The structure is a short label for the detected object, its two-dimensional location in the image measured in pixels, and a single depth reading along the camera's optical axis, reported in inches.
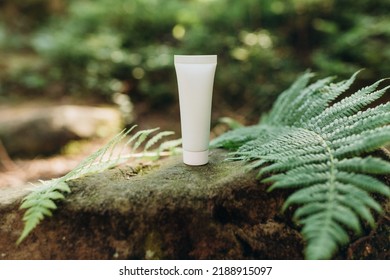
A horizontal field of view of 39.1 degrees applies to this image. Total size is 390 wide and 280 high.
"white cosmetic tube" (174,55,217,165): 22.4
